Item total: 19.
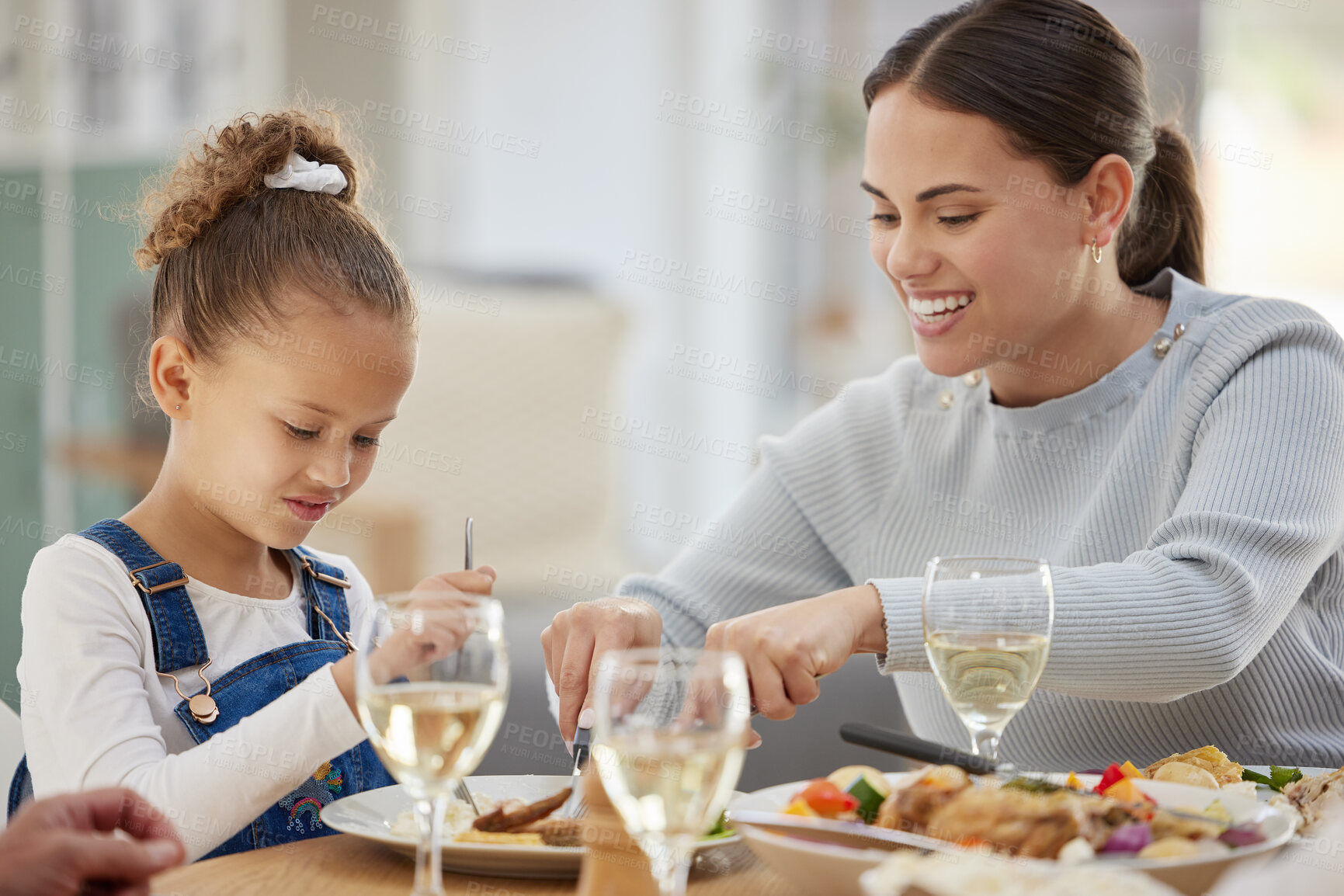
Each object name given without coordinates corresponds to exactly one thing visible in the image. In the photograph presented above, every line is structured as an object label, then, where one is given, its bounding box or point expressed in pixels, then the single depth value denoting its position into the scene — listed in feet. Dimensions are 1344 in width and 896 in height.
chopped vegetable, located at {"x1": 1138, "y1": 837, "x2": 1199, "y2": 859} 4.95
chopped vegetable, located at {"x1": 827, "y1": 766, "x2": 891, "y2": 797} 5.31
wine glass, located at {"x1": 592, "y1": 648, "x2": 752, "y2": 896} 4.42
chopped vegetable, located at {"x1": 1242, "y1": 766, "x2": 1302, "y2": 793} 5.66
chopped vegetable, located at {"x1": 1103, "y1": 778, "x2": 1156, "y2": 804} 5.27
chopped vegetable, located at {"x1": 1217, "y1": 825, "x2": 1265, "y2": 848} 5.15
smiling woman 6.07
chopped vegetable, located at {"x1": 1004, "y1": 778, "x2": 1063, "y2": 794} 5.25
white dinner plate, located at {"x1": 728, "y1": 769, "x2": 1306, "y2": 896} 4.89
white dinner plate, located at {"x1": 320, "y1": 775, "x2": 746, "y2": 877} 5.39
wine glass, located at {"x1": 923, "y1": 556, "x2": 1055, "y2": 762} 5.43
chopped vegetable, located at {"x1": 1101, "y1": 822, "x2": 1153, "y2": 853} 5.08
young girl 5.72
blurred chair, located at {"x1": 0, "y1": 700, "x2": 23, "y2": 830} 6.22
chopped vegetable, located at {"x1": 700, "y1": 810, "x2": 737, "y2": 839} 5.52
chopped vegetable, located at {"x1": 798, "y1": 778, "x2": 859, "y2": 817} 5.30
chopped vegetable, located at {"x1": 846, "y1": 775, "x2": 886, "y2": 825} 5.29
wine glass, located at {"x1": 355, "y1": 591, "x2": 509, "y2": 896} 4.84
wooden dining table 5.38
